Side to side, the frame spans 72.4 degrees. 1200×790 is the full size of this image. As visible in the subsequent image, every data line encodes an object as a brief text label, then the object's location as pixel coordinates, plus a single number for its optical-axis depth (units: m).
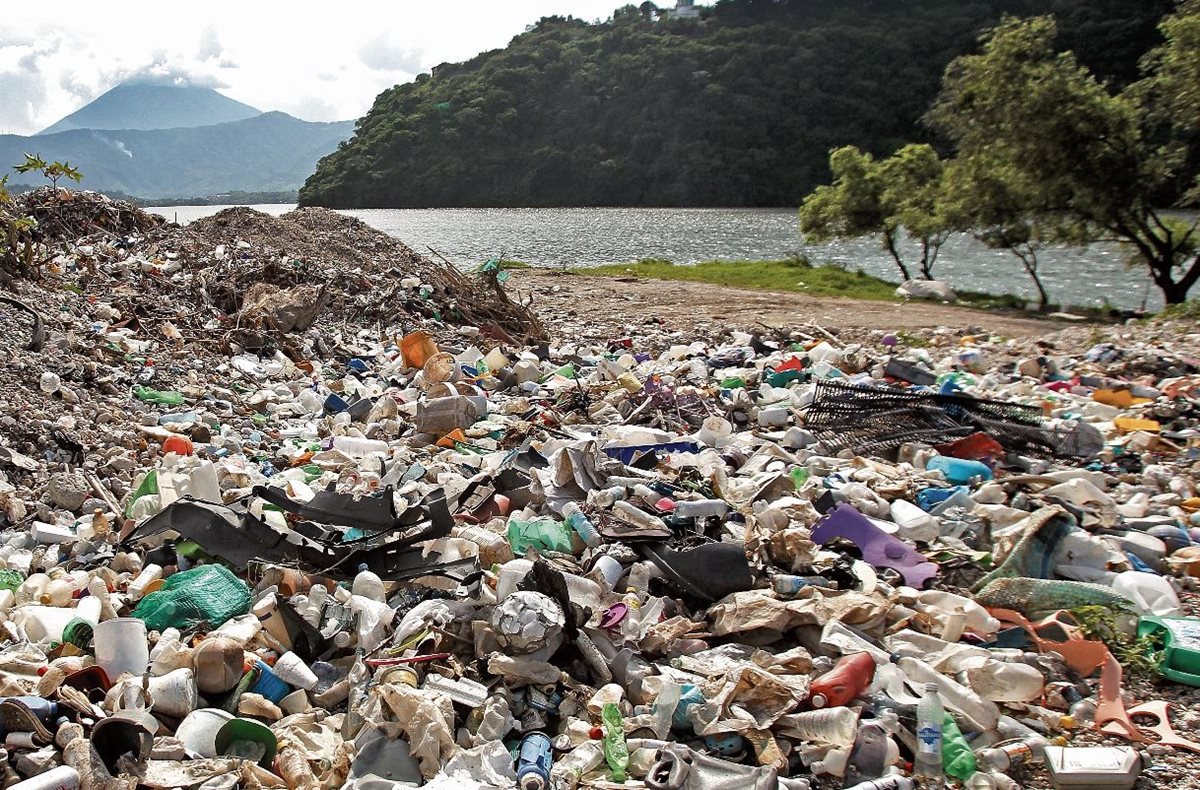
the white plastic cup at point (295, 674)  2.54
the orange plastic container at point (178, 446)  5.02
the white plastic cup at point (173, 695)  2.34
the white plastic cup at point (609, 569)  3.17
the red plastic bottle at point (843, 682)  2.51
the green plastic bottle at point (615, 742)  2.26
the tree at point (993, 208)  14.31
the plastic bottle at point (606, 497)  3.77
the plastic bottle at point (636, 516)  3.52
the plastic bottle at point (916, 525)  3.74
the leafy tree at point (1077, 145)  12.18
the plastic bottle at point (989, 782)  2.26
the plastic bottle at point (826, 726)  2.38
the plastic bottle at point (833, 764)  2.31
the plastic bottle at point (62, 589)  2.99
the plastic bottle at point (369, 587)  3.01
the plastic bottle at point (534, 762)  2.17
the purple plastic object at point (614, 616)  2.80
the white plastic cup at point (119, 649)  2.52
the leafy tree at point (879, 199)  18.05
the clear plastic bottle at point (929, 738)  2.33
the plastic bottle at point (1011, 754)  2.36
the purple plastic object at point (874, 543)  3.38
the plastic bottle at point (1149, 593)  3.17
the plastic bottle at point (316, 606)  2.83
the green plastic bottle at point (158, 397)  5.96
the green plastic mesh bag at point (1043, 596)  3.12
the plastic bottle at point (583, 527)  3.45
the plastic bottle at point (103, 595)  2.89
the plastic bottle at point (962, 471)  4.44
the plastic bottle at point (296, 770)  2.10
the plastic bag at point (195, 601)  2.80
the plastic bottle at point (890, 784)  2.22
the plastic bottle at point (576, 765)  2.21
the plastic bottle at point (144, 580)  3.03
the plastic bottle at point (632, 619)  2.82
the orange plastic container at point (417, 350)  7.38
